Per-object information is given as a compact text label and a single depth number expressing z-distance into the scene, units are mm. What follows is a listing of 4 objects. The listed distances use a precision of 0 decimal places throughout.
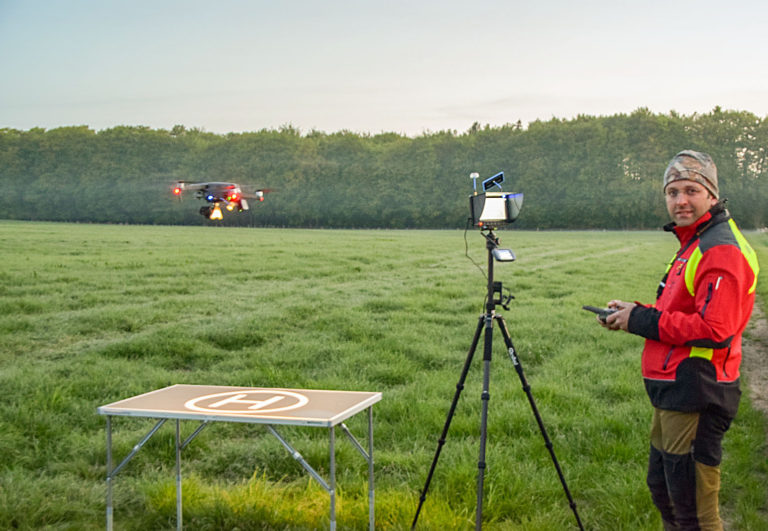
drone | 20125
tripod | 3947
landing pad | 3844
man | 3123
